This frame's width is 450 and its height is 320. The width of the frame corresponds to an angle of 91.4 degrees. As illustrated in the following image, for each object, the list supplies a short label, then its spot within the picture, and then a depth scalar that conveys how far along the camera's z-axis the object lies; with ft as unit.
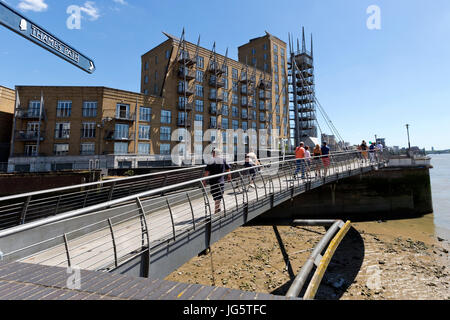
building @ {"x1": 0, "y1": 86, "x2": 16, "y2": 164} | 94.17
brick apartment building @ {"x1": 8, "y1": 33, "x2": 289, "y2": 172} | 90.84
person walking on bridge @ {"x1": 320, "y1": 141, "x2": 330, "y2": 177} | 38.43
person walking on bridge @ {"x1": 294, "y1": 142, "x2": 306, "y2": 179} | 35.76
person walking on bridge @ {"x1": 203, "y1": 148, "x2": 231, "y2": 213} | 22.00
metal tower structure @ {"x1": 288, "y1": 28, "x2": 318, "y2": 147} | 176.14
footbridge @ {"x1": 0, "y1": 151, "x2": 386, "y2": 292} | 11.88
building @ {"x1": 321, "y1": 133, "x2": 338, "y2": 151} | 200.13
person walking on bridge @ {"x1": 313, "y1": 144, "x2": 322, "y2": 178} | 38.14
